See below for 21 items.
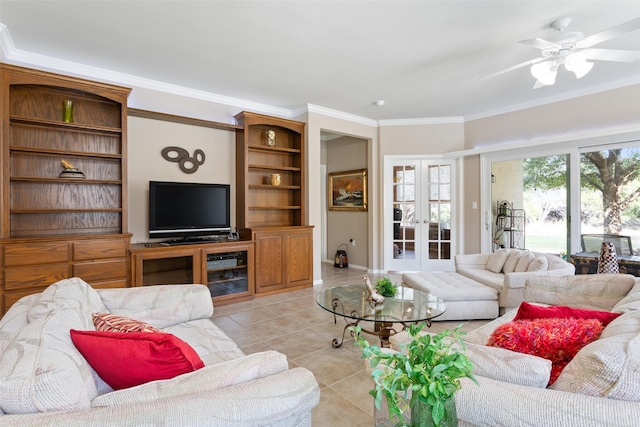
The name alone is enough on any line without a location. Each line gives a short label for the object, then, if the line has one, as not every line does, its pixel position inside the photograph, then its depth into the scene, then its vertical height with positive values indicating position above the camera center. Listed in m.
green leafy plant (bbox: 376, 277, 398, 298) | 2.79 -0.67
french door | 5.58 -0.06
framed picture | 6.00 +0.40
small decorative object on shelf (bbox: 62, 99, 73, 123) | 3.27 +1.02
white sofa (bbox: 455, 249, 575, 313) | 3.06 -0.64
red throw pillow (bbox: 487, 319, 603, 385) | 1.20 -0.49
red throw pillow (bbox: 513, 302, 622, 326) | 1.46 -0.49
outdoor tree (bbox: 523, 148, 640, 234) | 3.90 +0.40
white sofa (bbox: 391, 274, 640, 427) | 0.84 -0.51
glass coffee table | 2.32 -0.75
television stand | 3.46 -0.63
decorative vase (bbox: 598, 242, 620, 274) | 3.42 -0.54
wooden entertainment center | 2.94 +0.02
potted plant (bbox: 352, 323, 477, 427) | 0.72 -0.38
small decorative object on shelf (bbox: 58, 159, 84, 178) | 3.24 +0.41
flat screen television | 3.75 +0.03
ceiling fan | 2.34 +1.19
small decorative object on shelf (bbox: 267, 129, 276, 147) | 4.70 +1.06
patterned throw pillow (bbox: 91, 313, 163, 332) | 1.39 -0.49
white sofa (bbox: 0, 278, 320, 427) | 0.81 -0.51
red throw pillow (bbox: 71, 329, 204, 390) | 1.08 -0.48
